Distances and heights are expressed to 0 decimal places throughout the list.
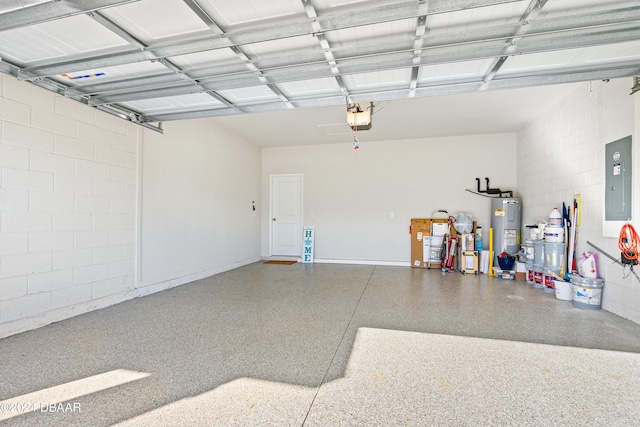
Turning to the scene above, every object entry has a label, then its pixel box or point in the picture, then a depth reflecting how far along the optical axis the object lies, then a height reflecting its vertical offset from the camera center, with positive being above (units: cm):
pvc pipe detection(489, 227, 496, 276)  584 -79
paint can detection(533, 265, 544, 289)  473 -100
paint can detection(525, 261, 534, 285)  498 -97
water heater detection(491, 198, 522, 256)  580 -19
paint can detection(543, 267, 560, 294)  427 -96
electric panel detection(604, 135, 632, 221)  311 +39
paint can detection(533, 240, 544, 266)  470 -60
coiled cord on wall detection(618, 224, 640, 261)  294 -26
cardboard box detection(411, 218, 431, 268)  654 -59
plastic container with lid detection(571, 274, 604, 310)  353 -92
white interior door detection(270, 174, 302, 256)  757 -8
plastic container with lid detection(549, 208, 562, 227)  431 -4
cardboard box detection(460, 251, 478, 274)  596 -97
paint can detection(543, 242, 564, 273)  424 -56
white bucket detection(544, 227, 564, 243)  423 -27
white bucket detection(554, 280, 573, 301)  394 -99
